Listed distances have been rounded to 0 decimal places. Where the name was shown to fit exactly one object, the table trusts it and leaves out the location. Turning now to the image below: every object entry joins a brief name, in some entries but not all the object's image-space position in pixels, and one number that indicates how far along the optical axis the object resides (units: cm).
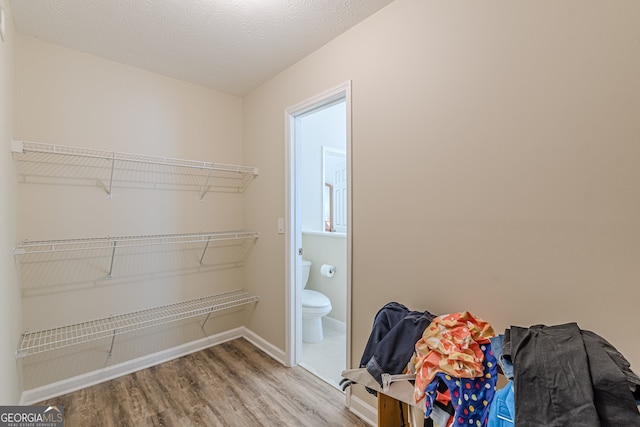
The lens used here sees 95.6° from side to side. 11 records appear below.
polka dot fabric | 95
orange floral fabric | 100
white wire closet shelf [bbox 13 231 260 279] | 190
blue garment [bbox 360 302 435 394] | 120
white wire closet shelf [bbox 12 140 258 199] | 189
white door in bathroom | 219
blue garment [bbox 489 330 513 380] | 88
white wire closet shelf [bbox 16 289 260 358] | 187
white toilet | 270
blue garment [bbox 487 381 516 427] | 87
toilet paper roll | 310
